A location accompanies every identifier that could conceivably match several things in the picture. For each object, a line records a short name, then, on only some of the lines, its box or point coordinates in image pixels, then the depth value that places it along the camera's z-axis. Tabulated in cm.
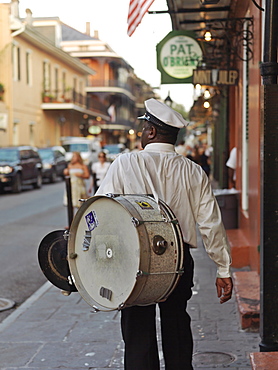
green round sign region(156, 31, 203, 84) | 1173
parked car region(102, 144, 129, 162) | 4100
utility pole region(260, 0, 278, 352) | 398
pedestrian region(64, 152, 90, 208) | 1391
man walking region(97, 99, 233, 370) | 366
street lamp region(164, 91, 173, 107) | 1741
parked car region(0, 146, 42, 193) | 2412
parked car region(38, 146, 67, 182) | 3075
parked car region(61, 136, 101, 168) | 3563
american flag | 577
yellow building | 3381
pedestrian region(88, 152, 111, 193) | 1512
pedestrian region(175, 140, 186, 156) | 1972
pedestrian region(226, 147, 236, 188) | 1185
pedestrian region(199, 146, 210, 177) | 2519
